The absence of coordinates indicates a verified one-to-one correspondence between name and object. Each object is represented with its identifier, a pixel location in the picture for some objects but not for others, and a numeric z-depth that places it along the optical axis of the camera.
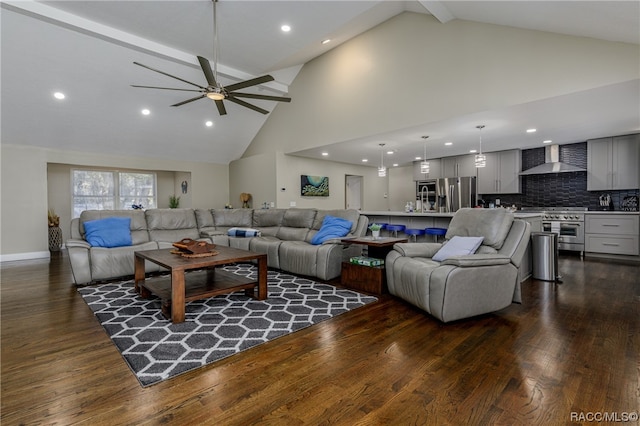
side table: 3.61
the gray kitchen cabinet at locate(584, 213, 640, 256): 5.55
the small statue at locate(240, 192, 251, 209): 7.96
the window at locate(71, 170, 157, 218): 7.89
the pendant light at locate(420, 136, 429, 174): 5.37
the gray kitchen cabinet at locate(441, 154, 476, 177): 7.57
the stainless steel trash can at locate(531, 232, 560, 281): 4.12
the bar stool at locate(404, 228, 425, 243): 5.43
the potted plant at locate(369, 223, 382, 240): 3.98
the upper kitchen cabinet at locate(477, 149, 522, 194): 6.98
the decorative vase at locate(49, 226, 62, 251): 6.92
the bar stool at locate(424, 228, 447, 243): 5.20
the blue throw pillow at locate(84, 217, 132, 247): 4.41
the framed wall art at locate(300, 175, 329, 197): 7.75
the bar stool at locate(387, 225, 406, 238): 5.72
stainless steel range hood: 6.41
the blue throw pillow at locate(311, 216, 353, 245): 4.57
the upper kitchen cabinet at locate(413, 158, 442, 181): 8.20
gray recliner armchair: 2.65
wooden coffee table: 2.75
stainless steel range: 6.10
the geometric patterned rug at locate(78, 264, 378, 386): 2.12
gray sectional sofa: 4.19
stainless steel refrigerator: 7.59
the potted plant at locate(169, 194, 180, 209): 8.81
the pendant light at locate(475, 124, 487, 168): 4.88
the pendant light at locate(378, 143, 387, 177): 5.84
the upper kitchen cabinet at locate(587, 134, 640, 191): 5.63
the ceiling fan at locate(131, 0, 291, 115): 3.53
